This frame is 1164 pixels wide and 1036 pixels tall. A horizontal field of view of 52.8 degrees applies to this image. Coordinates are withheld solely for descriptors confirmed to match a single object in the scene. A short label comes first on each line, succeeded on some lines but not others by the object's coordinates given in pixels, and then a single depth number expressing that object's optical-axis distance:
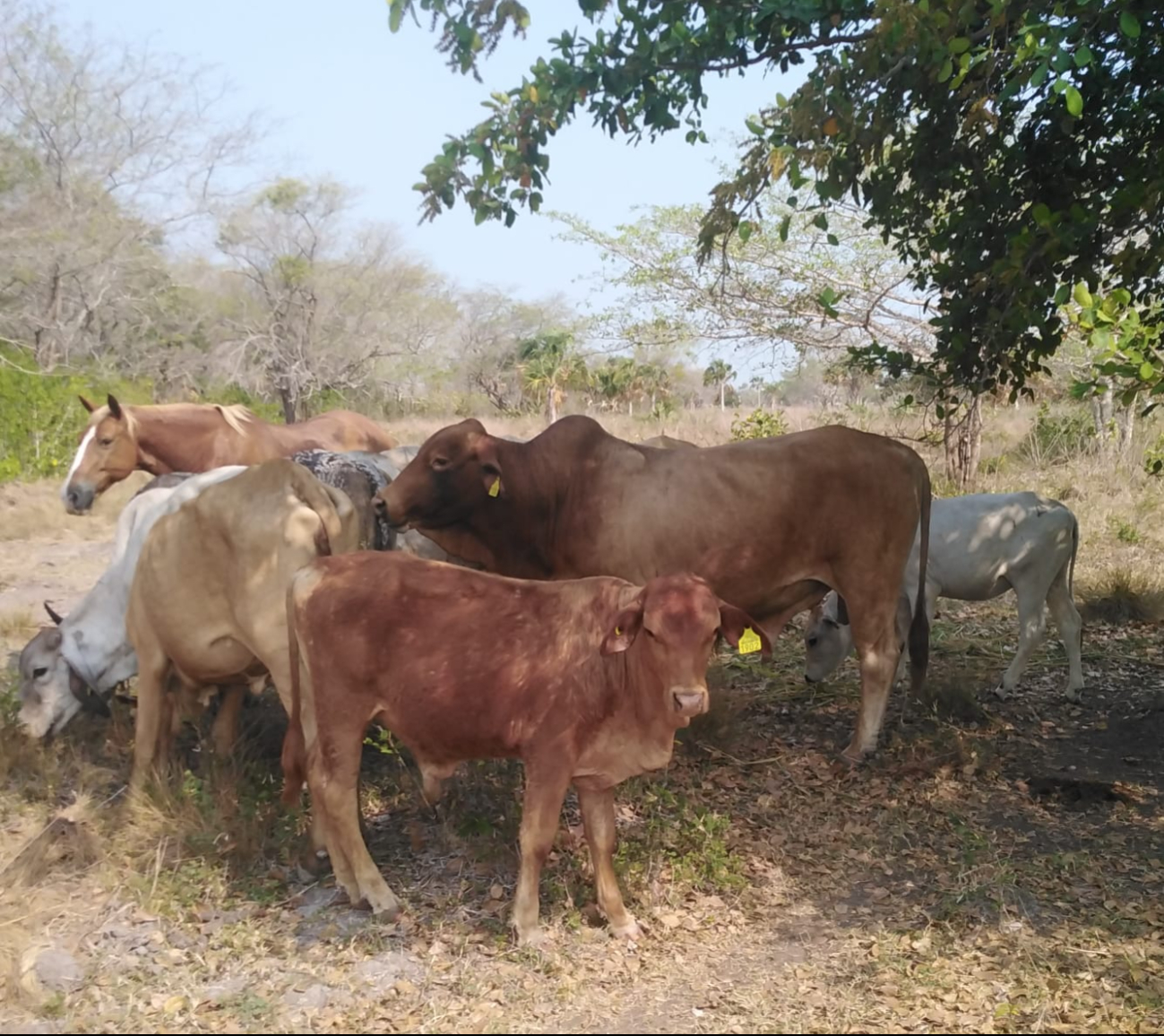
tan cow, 5.10
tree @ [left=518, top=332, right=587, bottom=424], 35.00
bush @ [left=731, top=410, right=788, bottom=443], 16.70
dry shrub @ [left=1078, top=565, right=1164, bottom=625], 9.48
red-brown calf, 4.29
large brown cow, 6.08
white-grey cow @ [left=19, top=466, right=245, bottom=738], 5.98
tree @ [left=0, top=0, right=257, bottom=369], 23.00
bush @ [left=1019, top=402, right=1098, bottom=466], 16.95
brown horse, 9.34
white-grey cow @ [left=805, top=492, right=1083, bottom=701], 8.01
